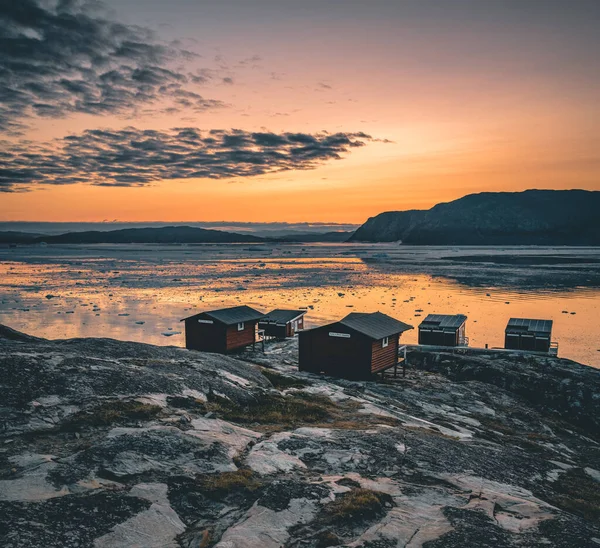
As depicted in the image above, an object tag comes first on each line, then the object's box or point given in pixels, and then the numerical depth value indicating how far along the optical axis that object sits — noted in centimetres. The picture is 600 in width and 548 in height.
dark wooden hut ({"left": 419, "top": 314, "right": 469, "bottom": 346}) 4753
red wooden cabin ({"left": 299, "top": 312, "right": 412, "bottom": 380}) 3581
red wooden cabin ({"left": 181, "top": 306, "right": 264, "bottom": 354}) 4328
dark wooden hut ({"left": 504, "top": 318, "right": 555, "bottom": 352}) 4566
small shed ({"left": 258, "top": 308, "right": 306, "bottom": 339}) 5119
